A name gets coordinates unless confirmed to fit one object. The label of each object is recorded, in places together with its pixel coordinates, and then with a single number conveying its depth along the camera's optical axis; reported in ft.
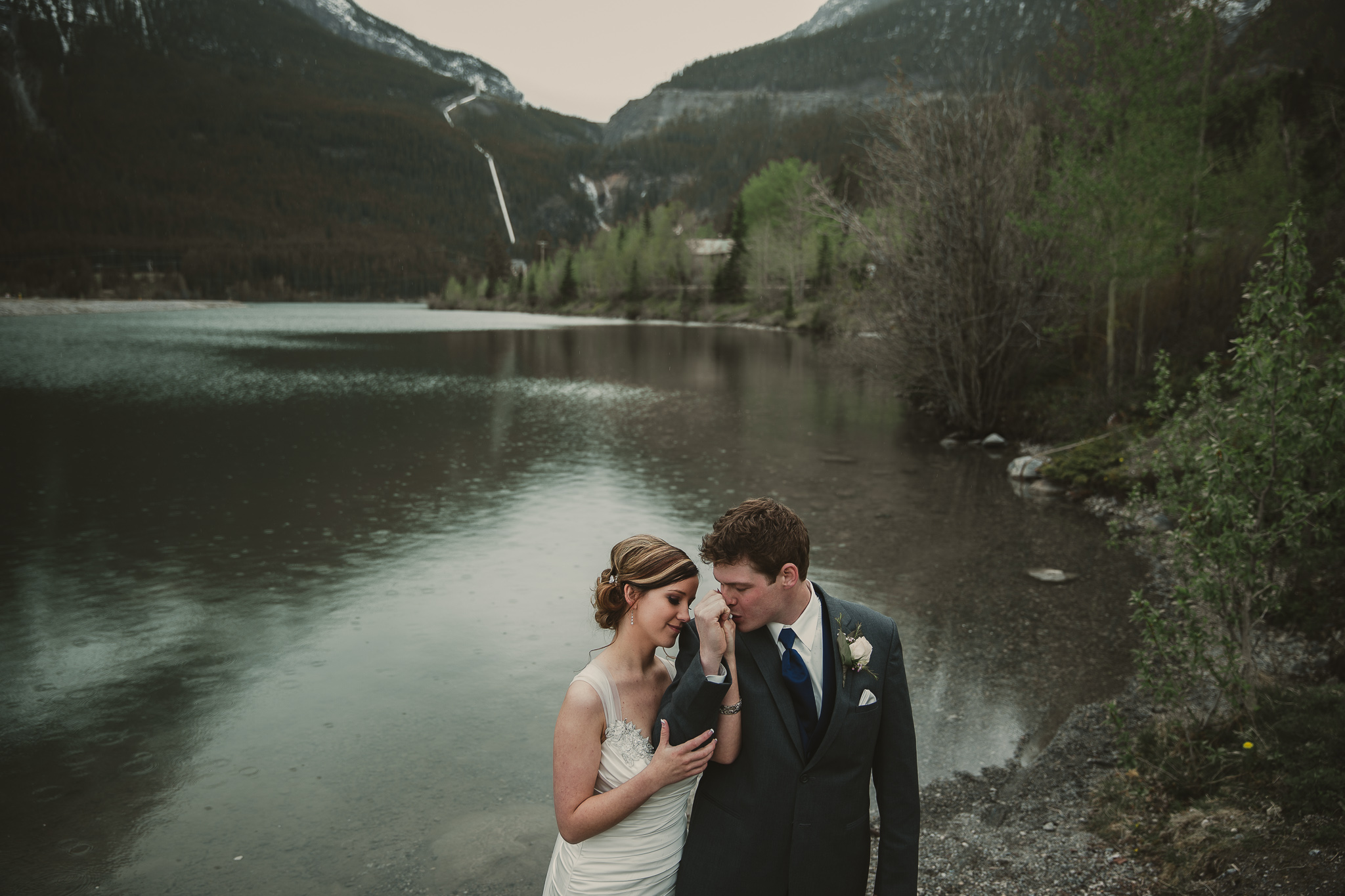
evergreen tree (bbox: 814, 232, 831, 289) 231.50
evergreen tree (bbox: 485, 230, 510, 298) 503.61
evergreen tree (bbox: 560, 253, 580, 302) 406.00
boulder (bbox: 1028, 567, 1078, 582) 36.58
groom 8.16
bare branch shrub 61.41
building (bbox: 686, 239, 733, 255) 355.97
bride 8.37
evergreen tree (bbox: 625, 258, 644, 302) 350.64
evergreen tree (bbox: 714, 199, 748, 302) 298.35
